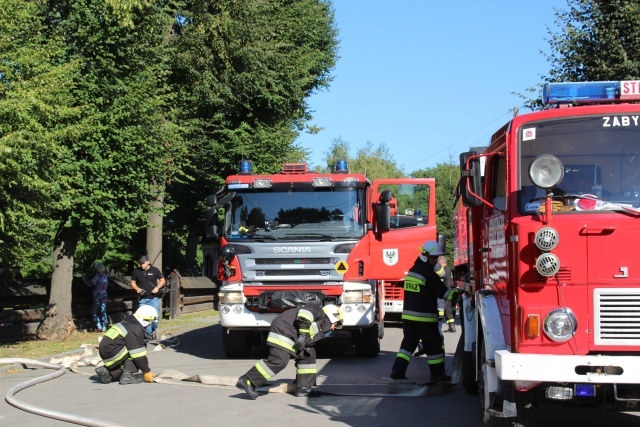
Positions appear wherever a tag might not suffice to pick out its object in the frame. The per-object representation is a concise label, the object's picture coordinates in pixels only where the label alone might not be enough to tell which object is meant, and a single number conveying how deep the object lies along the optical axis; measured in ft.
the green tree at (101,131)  55.52
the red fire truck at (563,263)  20.11
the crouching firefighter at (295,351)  32.07
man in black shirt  53.31
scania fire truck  43.37
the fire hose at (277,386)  31.62
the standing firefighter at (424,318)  33.71
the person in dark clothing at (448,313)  47.15
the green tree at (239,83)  85.61
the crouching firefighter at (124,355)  36.50
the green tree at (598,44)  60.18
